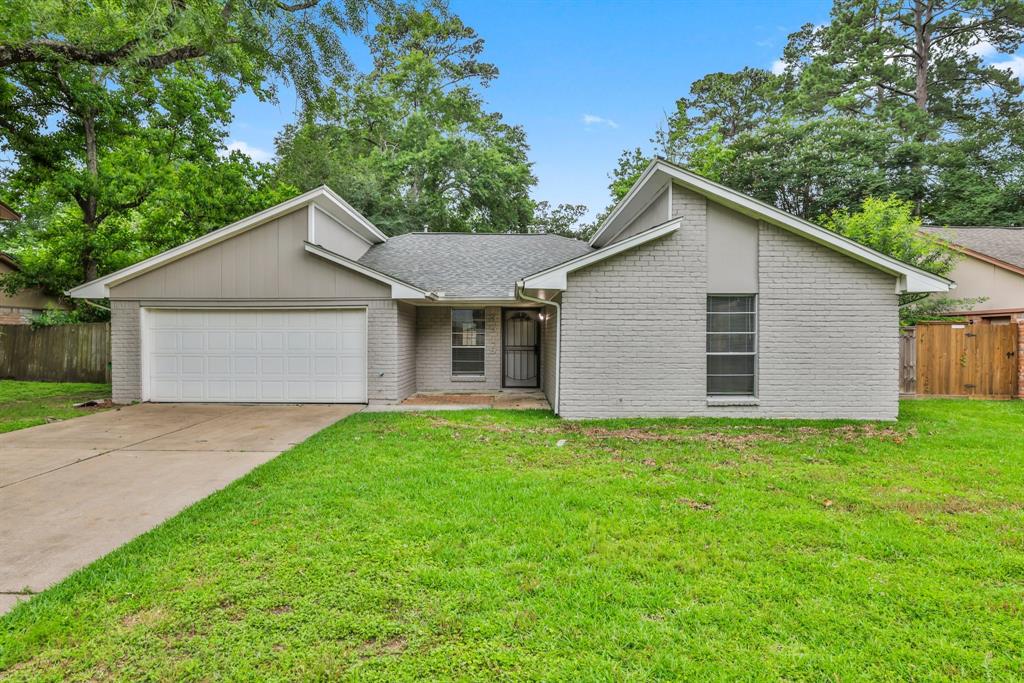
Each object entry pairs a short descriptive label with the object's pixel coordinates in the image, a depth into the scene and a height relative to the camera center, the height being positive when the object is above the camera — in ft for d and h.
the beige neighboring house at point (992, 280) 42.22 +5.99
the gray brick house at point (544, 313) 28.04 +2.02
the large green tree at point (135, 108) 23.94 +16.67
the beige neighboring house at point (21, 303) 57.47 +4.82
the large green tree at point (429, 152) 80.12 +34.02
